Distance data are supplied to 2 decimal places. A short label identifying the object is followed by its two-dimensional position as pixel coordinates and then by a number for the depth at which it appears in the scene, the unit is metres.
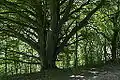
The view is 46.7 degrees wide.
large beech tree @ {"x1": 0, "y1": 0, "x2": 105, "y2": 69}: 5.20
